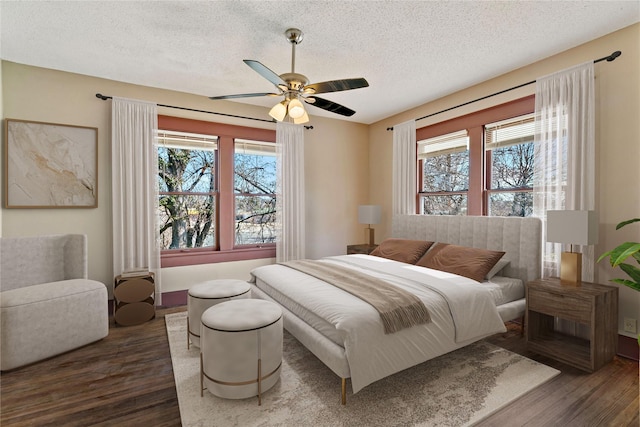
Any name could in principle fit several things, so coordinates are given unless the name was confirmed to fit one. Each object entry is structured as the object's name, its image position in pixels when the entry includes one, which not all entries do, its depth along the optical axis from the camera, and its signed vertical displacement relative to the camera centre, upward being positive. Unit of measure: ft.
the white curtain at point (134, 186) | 12.02 +1.08
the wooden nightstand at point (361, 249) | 15.49 -2.04
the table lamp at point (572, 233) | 8.02 -0.65
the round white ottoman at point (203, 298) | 8.45 -2.49
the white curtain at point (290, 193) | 15.40 +0.96
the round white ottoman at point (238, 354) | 6.24 -3.06
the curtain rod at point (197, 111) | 11.87 +4.70
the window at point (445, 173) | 13.62 +1.82
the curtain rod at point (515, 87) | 8.56 +4.57
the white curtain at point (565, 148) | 9.00 +1.98
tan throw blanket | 6.63 -2.12
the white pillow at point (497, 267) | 9.98 -1.98
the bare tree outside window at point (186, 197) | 13.78 +0.69
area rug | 5.94 -4.15
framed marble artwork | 10.64 +1.76
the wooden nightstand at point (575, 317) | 7.61 -2.89
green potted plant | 5.82 -1.02
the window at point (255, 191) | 15.33 +1.04
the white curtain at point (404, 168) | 15.10 +2.20
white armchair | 7.80 -2.50
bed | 6.28 -2.40
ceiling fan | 7.89 +3.42
